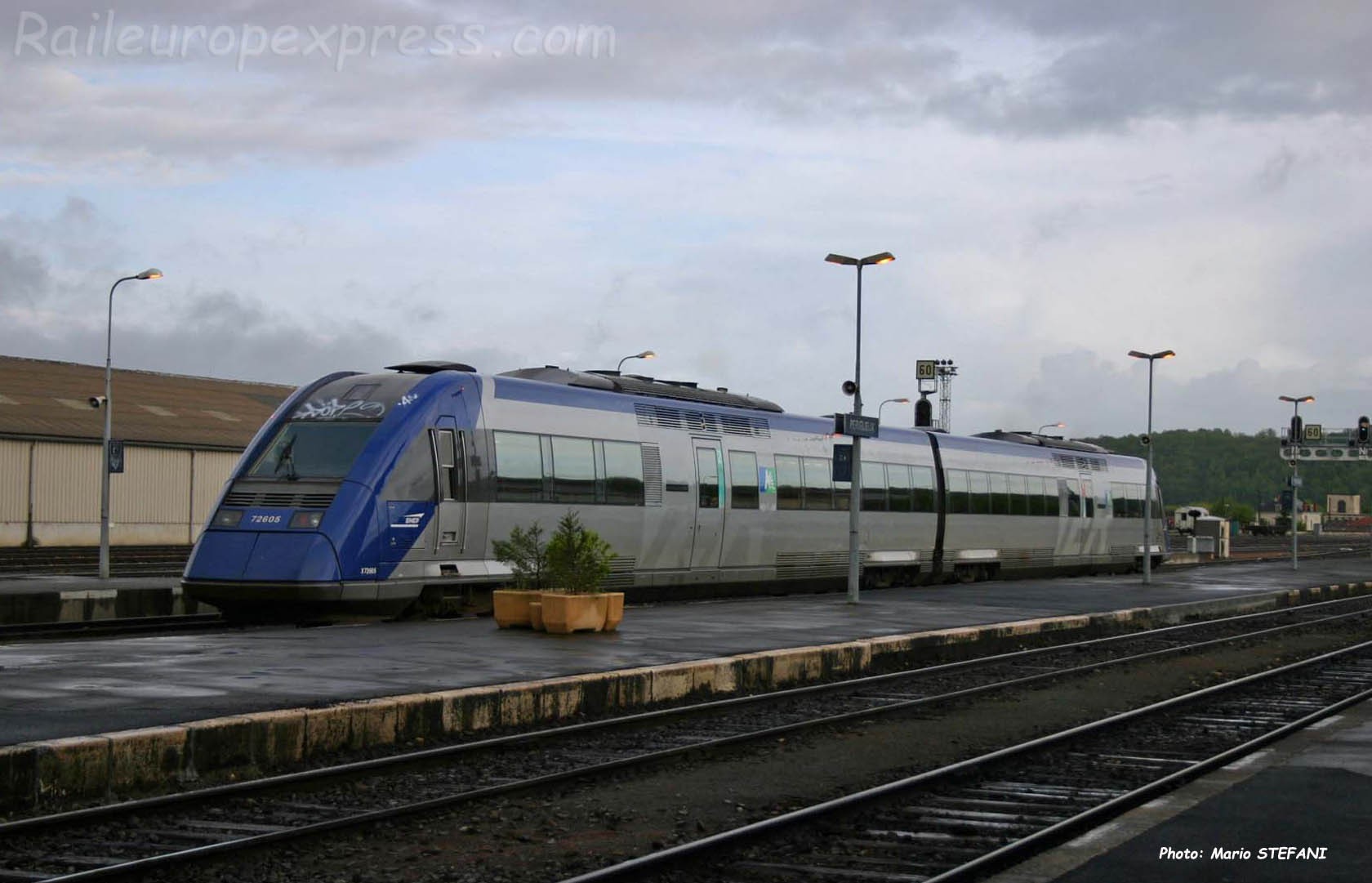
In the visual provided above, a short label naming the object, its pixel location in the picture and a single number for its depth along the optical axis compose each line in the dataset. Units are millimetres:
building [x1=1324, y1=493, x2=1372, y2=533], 187200
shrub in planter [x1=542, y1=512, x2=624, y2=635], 19172
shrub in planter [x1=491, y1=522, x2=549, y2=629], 19703
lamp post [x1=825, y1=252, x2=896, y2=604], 27781
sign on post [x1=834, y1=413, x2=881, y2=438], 27219
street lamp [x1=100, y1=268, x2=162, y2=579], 33156
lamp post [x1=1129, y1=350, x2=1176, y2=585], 40844
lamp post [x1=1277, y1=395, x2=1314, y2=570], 52812
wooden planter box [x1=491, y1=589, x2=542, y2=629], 19656
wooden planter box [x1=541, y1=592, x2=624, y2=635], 19125
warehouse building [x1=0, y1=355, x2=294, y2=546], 51969
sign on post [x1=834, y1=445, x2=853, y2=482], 27531
